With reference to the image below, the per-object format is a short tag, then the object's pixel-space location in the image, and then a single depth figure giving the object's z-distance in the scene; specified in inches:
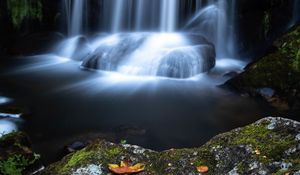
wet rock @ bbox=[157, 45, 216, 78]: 393.7
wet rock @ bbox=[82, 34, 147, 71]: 412.8
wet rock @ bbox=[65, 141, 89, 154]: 233.6
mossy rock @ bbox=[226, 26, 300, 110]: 310.7
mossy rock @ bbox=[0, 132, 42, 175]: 173.3
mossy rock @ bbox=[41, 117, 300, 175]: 82.4
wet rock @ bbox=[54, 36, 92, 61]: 466.3
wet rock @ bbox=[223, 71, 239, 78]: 399.2
